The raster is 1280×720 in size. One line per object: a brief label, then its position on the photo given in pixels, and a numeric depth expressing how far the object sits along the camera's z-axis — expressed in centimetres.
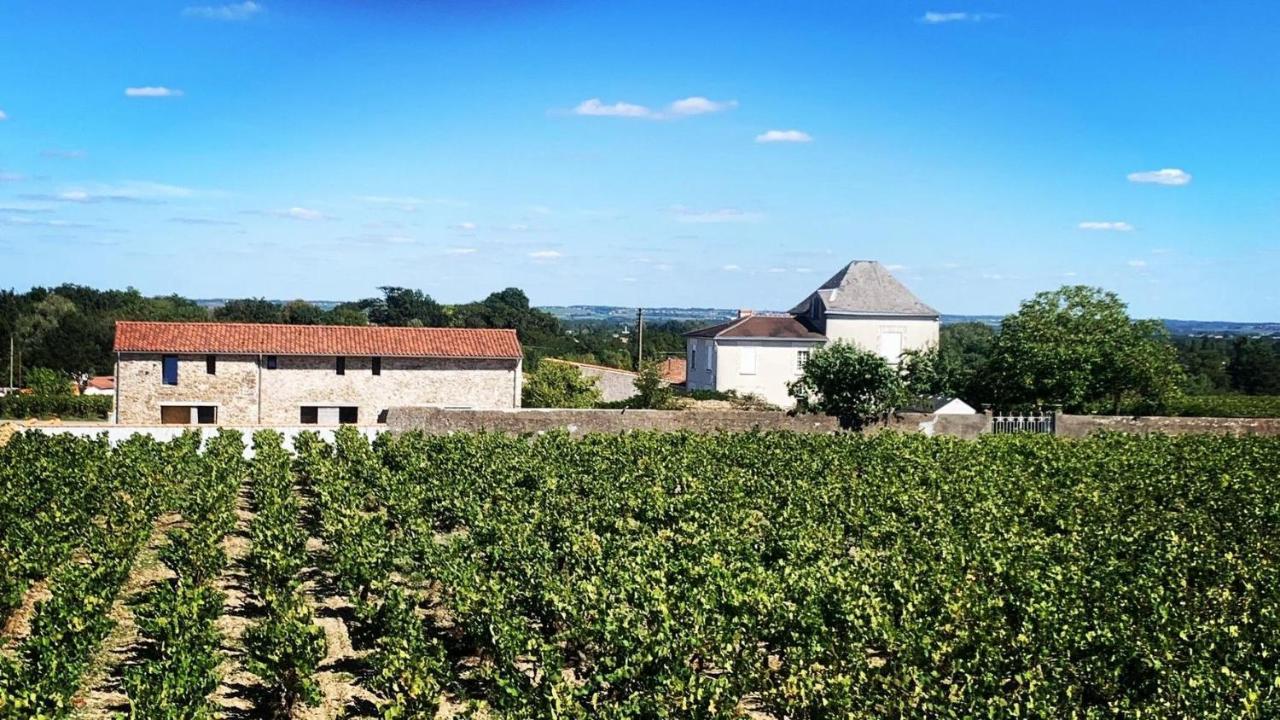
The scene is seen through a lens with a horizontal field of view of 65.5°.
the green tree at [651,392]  3891
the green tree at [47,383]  5211
